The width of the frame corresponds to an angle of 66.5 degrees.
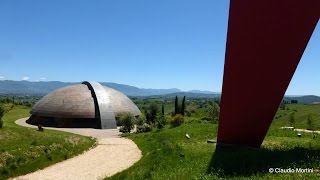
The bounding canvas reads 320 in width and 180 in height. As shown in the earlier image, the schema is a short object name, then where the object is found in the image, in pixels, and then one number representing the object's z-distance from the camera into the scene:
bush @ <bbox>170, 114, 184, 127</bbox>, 30.46
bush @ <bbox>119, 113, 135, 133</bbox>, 34.82
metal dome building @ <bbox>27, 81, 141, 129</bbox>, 40.60
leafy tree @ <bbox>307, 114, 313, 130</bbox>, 29.92
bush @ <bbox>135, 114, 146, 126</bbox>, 36.39
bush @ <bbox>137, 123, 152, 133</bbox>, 32.38
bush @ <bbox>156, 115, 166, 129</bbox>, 32.39
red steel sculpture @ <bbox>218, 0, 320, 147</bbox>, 7.94
